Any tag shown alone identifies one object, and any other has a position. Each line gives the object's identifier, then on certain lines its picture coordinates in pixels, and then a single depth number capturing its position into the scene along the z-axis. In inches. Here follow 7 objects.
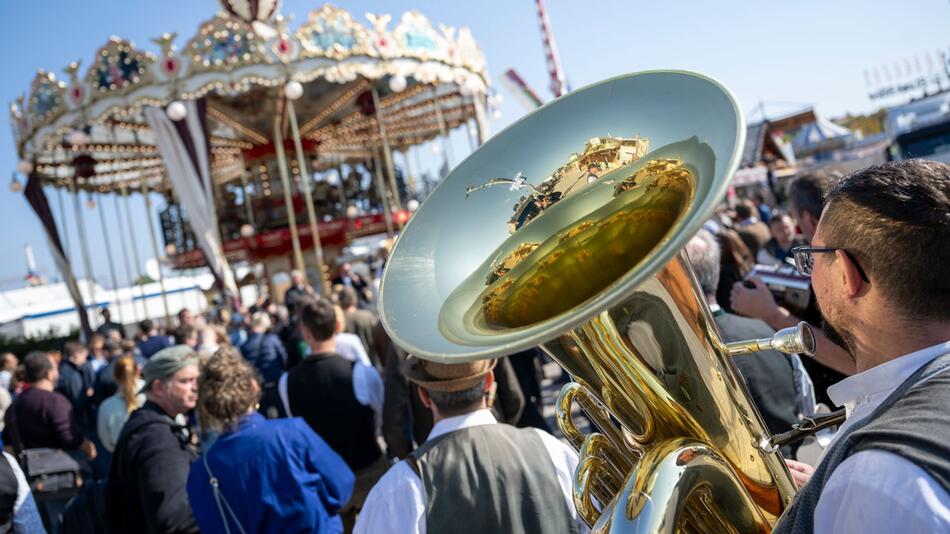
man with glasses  31.2
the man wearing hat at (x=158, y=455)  97.2
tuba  45.9
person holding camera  76.6
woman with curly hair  89.8
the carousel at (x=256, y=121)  435.5
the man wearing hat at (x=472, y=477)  68.8
